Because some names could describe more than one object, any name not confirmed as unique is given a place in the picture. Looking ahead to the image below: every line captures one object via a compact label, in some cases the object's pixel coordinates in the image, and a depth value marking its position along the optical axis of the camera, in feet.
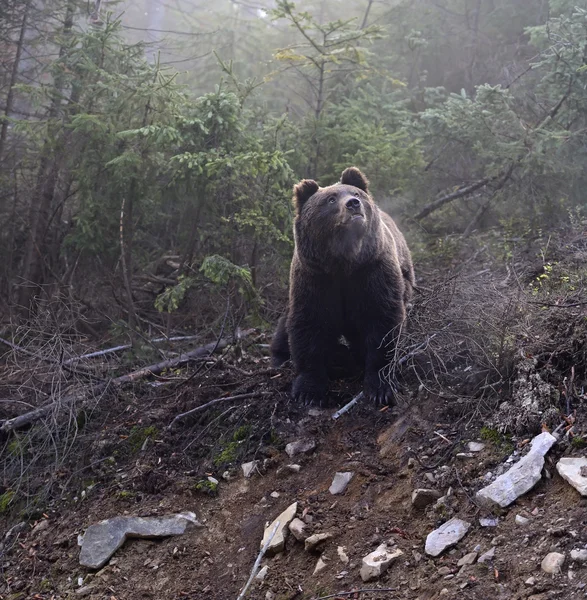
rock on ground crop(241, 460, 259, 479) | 17.63
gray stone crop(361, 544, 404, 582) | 12.77
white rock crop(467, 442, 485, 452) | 14.80
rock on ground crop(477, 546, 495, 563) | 11.89
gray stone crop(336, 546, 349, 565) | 13.61
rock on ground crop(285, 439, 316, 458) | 17.63
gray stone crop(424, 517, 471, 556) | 12.75
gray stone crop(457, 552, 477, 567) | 12.06
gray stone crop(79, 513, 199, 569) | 16.41
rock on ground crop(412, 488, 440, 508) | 14.16
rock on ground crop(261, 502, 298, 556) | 14.70
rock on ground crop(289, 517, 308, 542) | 14.60
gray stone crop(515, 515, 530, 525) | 12.29
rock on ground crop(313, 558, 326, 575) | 13.67
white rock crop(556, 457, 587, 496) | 12.17
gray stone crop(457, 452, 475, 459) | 14.69
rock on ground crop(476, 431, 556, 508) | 12.97
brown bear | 18.62
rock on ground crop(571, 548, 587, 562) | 10.90
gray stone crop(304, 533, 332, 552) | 14.26
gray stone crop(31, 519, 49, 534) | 18.47
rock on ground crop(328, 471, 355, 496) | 15.85
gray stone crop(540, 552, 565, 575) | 10.92
